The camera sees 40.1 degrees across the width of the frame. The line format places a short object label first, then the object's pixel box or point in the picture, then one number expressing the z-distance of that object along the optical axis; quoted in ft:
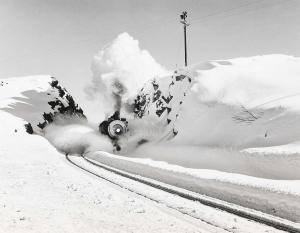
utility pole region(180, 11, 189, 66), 167.22
